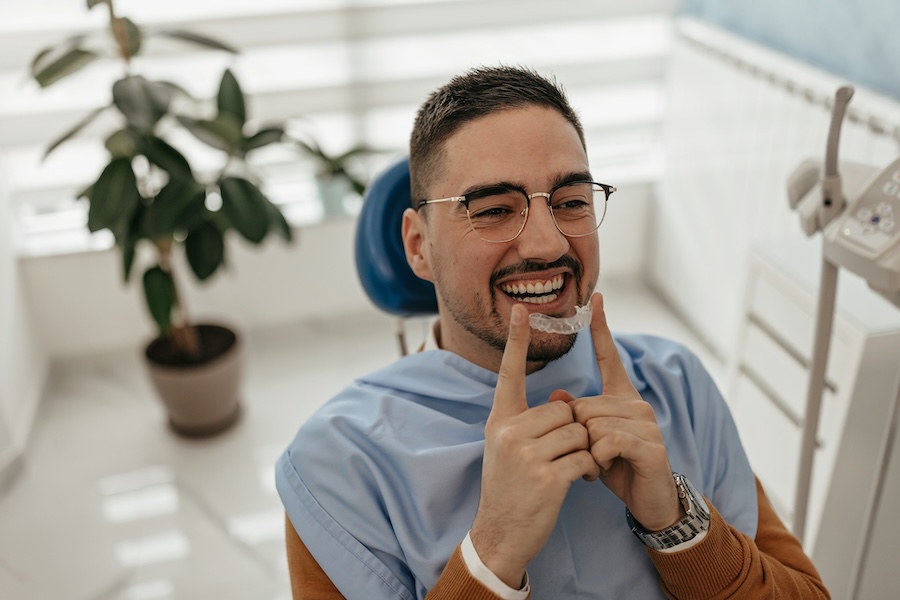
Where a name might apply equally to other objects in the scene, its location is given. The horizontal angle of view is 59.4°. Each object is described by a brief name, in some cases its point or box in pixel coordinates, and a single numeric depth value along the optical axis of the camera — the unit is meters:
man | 0.97
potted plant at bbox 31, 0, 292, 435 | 2.09
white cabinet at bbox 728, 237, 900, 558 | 1.63
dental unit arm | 1.23
